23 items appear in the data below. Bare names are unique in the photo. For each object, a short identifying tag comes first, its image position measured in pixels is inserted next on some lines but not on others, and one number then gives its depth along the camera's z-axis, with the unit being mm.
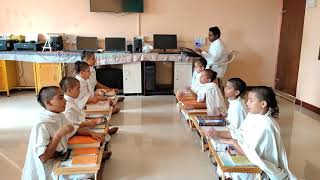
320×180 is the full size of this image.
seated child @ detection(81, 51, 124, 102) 4020
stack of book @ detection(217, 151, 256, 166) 1979
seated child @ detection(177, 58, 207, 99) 4186
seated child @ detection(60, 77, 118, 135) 2584
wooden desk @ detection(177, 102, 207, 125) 3385
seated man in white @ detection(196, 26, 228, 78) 5000
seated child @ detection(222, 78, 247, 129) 2748
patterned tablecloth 5199
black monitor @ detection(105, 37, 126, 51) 5738
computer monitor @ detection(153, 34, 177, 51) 5816
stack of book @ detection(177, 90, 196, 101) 4047
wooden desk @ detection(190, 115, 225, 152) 2812
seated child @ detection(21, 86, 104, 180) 1937
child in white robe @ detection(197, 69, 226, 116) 3455
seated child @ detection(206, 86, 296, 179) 1904
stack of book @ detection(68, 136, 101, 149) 2246
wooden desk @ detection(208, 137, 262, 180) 1932
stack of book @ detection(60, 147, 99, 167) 2004
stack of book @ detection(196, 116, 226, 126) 2885
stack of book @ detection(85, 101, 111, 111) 3289
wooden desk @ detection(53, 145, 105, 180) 1942
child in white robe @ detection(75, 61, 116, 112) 3451
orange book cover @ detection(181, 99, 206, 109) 3605
